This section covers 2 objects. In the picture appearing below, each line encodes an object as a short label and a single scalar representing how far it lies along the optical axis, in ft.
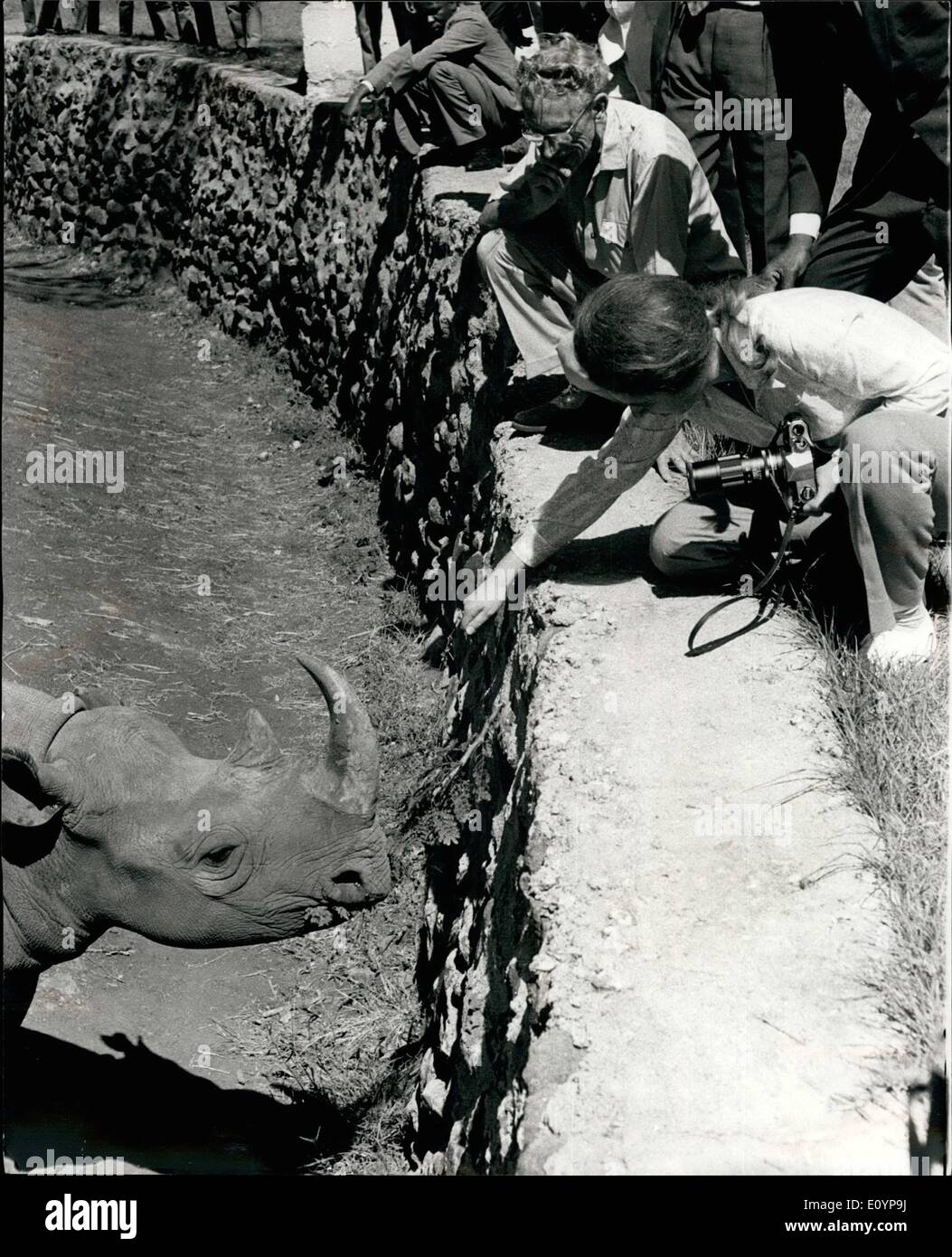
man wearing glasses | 16.47
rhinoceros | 12.25
